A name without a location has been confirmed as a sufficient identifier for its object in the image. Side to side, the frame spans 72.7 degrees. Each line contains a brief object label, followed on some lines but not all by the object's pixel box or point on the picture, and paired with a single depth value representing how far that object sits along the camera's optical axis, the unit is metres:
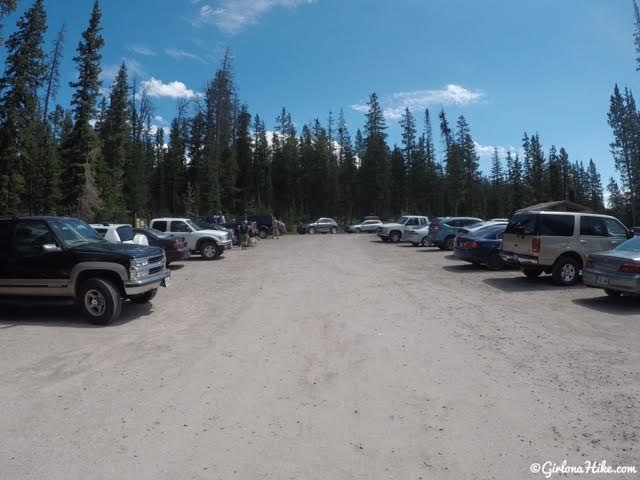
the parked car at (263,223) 39.69
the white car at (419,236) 26.11
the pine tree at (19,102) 33.28
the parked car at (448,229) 22.61
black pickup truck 7.96
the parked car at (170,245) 15.96
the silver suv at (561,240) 11.89
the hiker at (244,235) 27.77
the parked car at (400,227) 30.73
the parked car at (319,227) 50.59
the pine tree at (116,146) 40.59
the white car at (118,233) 12.03
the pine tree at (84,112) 34.78
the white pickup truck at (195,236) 19.78
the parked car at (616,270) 9.09
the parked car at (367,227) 50.59
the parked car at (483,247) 14.95
